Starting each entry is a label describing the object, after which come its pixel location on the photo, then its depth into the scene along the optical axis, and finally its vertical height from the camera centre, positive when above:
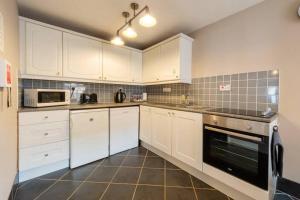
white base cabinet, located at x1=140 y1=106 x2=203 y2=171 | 1.84 -0.52
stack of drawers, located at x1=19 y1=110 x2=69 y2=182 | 1.73 -0.57
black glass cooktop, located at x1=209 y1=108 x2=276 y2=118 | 1.36 -0.15
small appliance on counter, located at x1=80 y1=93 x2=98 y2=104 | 2.65 -0.01
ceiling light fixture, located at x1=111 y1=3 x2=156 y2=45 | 1.55 +0.85
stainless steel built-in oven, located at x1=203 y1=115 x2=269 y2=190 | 1.29 -0.49
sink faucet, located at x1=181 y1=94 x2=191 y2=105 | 2.67 -0.02
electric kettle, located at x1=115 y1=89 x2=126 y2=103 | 3.02 +0.02
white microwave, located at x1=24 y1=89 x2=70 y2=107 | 1.92 +0.00
